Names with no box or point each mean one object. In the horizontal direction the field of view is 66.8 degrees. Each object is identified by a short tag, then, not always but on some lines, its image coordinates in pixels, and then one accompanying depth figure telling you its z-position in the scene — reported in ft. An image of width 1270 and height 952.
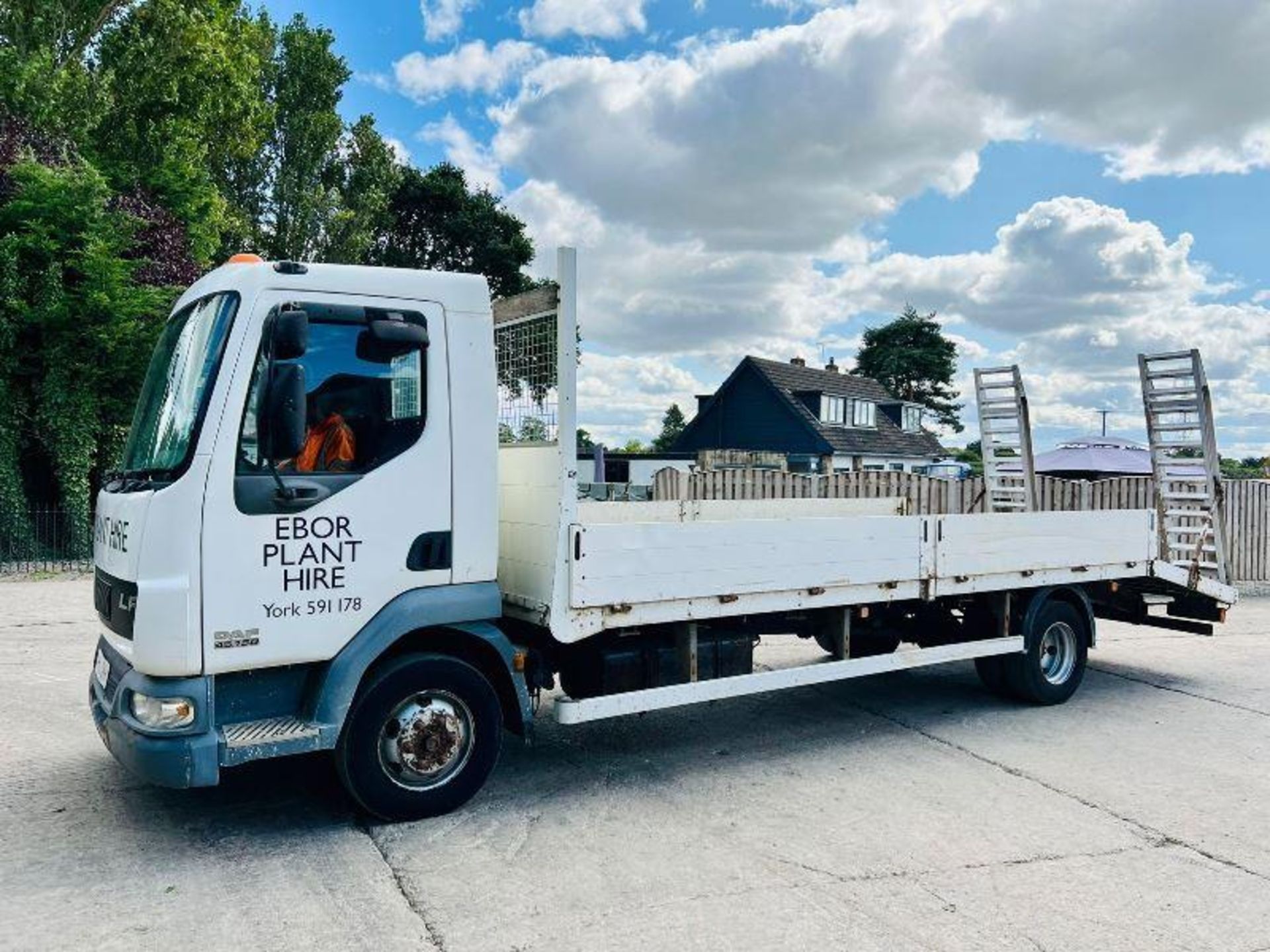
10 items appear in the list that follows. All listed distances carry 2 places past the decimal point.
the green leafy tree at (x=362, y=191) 94.32
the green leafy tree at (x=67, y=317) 48.96
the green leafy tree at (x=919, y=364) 209.77
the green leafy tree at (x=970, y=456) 171.28
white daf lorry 13.96
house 139.23
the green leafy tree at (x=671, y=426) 214.48
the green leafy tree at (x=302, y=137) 92.32
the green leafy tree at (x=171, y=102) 64.34
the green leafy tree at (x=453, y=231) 119.34
